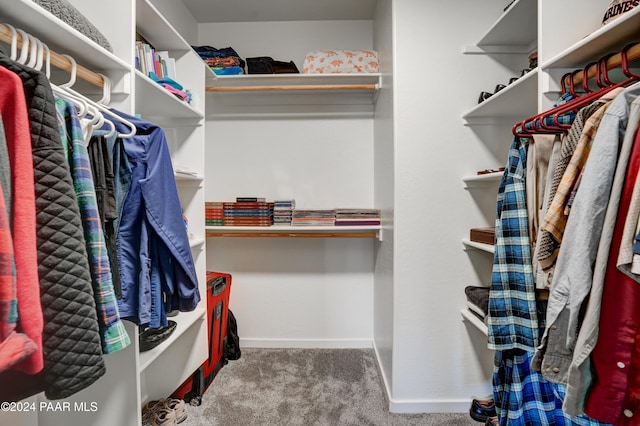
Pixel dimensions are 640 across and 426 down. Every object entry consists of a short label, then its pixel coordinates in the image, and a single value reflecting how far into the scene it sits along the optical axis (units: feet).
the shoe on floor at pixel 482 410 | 5.15
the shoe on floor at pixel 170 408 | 5.02
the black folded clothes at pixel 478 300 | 4.77
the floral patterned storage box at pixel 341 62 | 6.88
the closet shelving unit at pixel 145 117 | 3.21
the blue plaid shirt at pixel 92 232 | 2.33
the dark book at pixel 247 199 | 7.11
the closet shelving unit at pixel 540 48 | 2.85
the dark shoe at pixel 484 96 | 5.01
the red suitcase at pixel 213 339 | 5.69
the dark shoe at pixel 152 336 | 4.34
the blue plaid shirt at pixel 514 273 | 3.37
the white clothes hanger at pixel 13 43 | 2.50
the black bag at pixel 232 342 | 7.21
